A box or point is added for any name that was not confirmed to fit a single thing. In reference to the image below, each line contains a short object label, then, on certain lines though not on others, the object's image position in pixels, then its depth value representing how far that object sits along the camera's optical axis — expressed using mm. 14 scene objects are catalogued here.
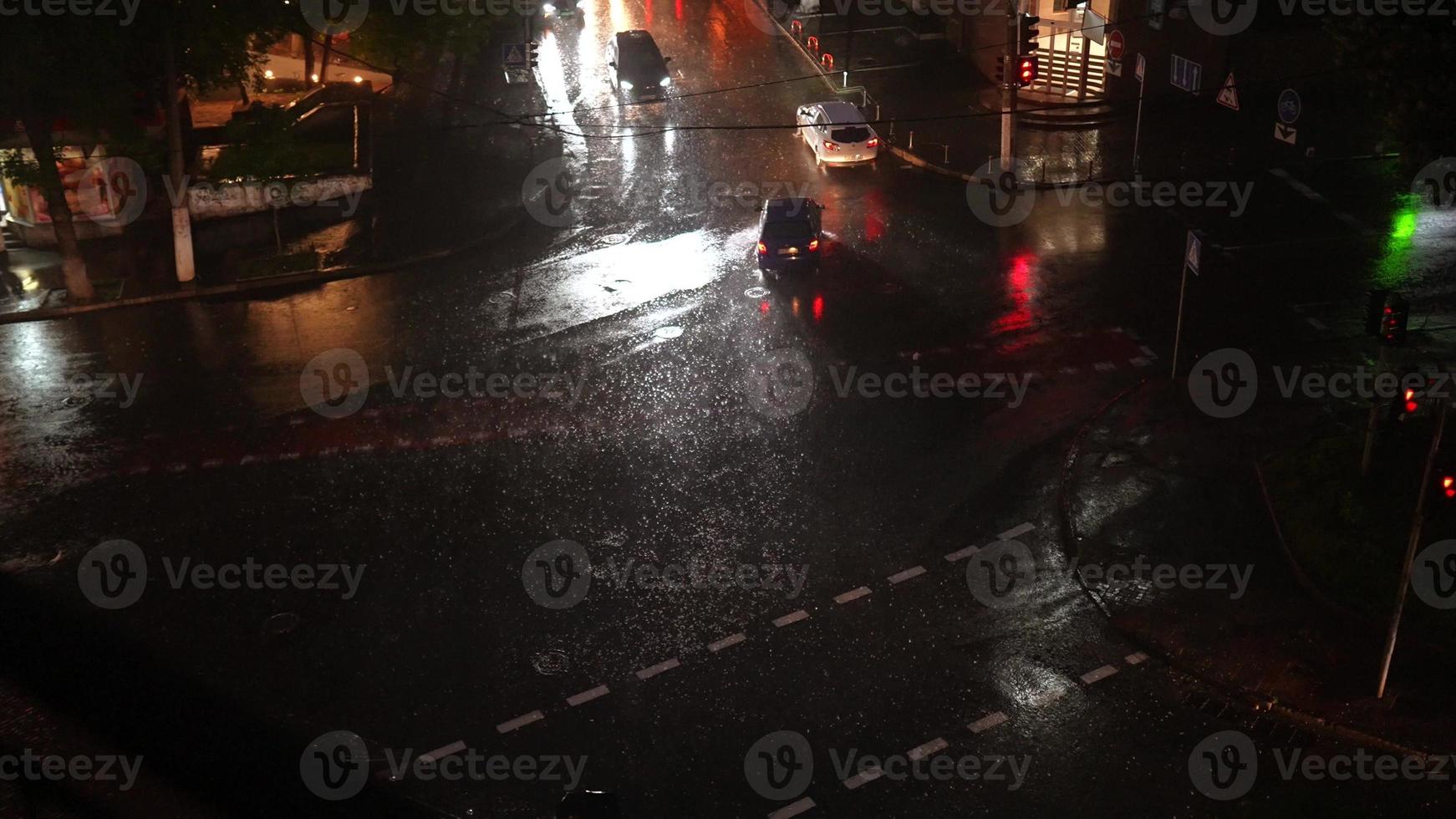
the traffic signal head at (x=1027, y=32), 27656
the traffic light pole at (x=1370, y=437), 17491
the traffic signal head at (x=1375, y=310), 16719
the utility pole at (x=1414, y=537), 13492
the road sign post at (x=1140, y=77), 28675
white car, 31719
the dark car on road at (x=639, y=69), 38969
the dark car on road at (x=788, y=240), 26141
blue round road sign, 23562
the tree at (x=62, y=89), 24312
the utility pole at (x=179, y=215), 27531
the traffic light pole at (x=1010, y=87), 28969
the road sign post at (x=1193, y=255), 20145
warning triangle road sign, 24609
